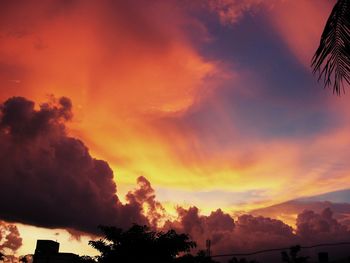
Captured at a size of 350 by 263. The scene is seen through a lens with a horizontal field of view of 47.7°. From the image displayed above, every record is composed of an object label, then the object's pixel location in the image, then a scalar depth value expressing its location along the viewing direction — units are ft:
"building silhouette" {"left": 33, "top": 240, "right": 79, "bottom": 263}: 242.99
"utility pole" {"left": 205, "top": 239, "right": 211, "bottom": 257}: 223.88
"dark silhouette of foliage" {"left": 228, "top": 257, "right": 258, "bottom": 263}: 274.50
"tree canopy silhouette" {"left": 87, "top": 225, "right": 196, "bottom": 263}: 91.09
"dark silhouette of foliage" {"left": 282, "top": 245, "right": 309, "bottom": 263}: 231.09
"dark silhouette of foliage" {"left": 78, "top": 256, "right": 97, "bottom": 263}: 93.01
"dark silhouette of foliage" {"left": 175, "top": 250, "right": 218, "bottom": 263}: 90.69
